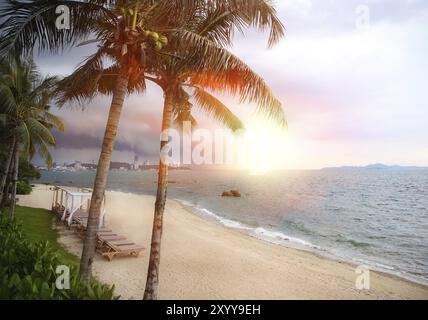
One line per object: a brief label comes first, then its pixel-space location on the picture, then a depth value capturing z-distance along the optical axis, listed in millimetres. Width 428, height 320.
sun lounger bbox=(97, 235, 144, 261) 12414
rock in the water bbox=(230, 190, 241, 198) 62344
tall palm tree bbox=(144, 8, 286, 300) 5570
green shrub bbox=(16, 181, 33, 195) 35122
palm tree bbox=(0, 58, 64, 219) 12773
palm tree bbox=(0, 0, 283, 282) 4906
